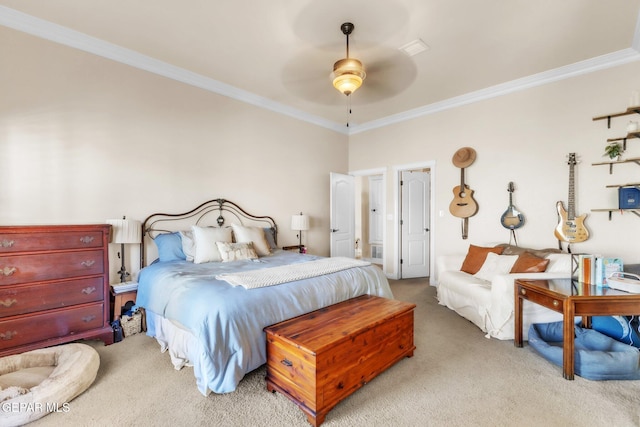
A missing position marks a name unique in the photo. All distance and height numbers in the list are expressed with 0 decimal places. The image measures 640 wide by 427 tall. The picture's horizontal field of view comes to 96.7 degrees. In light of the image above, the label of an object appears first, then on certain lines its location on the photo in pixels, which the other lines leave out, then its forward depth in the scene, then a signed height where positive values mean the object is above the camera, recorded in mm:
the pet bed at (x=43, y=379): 1646 -1117
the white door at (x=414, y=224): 5306 -229
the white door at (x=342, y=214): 5395 -41
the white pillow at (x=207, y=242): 3117 -336
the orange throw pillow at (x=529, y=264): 3041 -572
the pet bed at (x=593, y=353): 2076 -1115
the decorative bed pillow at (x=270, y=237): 4026 -365
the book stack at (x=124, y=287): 2832 -755
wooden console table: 2084 -697
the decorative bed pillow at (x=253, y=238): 3588 -327
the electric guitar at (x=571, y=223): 3297 -135
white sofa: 2715 -923
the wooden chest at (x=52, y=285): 2223 -615
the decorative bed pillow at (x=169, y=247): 3172 -394
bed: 1850 -600
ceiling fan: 2680 +1739
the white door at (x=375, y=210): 7168 +48
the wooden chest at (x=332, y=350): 1685 -925
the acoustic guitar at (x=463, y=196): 4242 +243
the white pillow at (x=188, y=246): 3199 -385
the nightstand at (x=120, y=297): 2834 -863
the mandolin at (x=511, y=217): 3787 -72
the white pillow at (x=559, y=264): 2980 -553
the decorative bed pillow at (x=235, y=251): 3199 -452
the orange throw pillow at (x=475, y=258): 3614 -600
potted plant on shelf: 3071 +665
